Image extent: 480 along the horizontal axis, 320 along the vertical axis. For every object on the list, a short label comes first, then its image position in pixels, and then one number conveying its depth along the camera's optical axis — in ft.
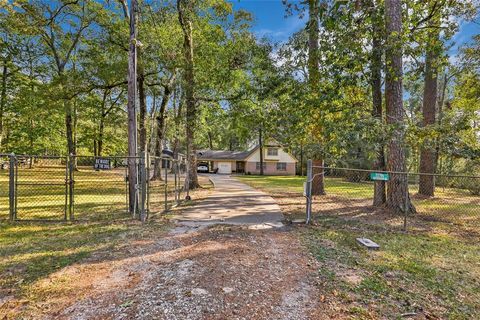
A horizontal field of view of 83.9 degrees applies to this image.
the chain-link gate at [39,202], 23.10
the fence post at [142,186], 22.45
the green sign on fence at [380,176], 22.06
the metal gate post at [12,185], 21.79
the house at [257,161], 124.57
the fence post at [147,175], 22.85
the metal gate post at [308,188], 22.31
